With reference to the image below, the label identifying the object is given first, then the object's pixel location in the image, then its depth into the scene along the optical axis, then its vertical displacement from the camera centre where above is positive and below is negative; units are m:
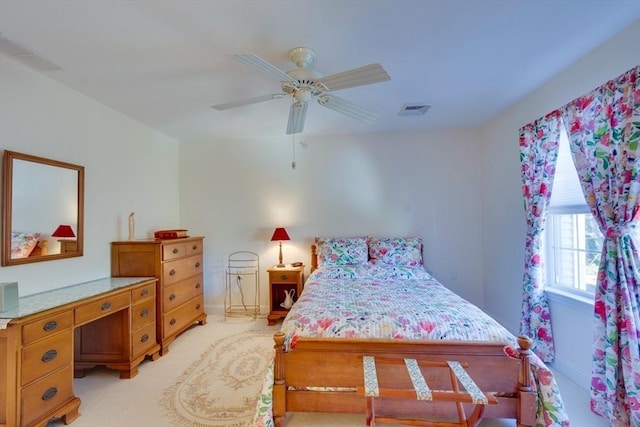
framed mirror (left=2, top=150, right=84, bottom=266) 2.11 +0.08
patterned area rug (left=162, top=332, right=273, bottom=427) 2.01 -1.41
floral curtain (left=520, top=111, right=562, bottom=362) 2.57 +0.03
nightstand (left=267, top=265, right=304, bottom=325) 3.75 -0.85
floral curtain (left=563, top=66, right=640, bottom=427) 1.76 -0.22
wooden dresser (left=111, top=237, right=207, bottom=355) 2.97 -0.58
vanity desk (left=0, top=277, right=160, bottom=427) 1.69 -0.92
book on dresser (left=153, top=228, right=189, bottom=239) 3.38 -0.20
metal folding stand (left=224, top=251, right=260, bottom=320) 4.17 -0.96
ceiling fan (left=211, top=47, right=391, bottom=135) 1.69 +0.88
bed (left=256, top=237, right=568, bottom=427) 1.66 -0.90
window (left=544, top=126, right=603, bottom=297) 2.36 -0.21
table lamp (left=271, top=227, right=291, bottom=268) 3.85 -0.25
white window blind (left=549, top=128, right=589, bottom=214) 2.44 +0.24
